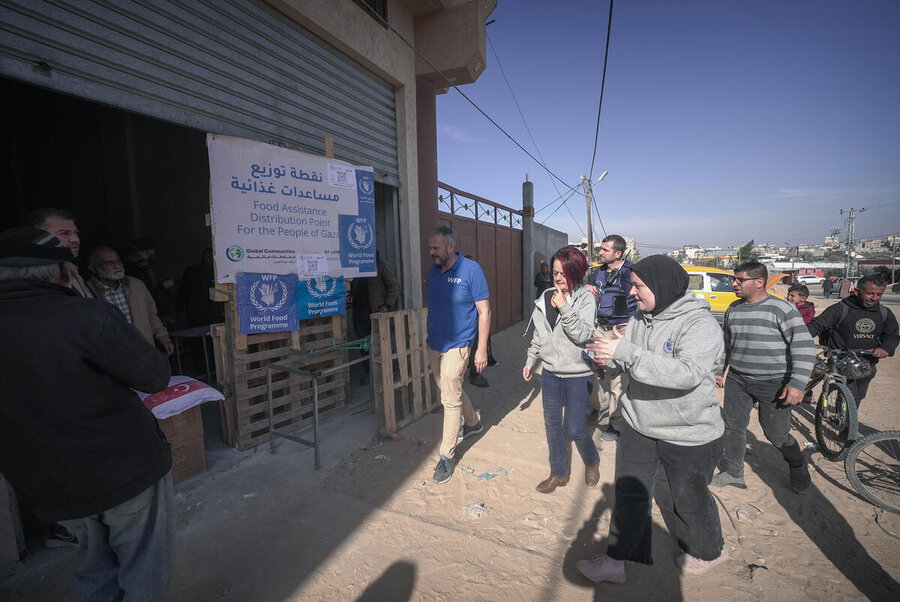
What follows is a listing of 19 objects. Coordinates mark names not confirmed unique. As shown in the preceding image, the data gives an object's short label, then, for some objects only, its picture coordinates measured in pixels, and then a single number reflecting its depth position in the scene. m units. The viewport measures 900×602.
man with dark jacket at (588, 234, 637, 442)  4.31
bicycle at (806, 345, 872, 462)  3.65
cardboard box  3.15
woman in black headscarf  1.95
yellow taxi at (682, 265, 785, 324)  10.72
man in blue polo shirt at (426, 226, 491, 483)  3.43
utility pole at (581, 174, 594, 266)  19.03
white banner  3.45
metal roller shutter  2.46
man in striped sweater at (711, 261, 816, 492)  2.89
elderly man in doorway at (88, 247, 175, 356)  3.18
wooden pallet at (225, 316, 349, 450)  3.75
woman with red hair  2.85
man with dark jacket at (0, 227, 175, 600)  1.35
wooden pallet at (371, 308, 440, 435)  4.13
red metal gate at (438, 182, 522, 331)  8.51
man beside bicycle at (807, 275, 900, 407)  3.77
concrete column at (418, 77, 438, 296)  6.12
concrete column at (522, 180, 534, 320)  12.12
